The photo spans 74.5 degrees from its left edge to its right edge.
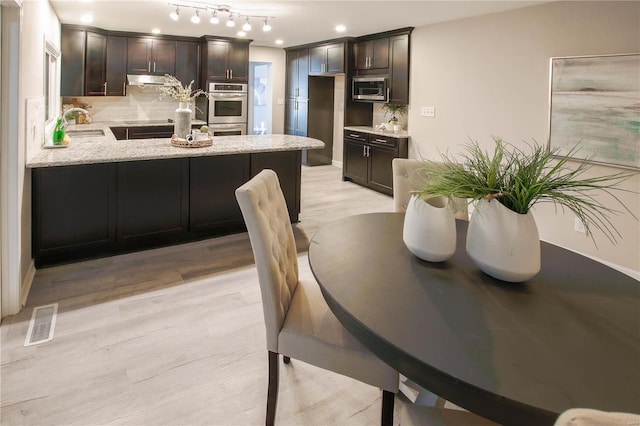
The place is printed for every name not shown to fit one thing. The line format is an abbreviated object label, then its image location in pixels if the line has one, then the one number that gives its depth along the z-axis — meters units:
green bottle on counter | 3.55
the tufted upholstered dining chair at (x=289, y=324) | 1.44
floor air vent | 2.27
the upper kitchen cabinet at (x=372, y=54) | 6.04
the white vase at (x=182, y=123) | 4.00
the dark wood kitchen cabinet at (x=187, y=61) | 6.96
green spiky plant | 1.29
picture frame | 3.38
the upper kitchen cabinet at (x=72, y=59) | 6.04
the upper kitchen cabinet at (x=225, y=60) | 6.97
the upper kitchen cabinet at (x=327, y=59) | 6.77
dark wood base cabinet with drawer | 5.89
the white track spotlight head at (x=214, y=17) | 4.73
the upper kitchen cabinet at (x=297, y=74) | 7.77
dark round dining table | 0.88
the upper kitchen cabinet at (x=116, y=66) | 6.45
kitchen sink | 5.48
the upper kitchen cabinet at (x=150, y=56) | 6.61
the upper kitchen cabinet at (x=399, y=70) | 5.70
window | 4.38
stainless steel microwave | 6.07
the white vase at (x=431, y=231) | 1.49
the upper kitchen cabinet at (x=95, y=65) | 6.26
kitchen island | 3.15
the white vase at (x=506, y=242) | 1.31
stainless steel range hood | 6.61
